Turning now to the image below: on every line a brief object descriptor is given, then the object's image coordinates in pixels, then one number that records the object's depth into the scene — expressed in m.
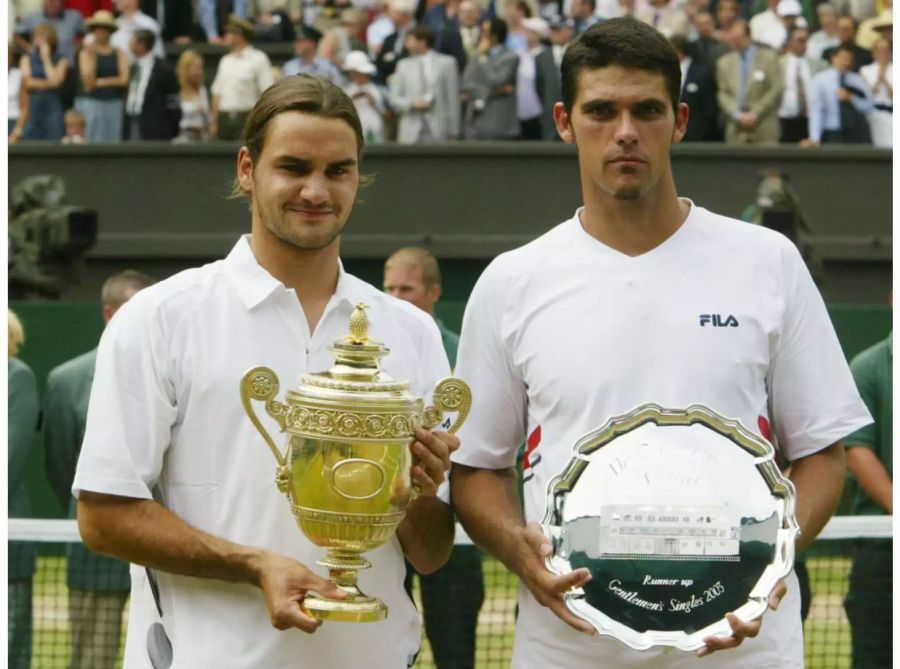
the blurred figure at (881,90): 14.64
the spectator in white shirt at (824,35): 14.98
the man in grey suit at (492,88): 14.45
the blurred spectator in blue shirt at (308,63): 14.66
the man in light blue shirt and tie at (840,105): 14.65
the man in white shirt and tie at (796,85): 14.70
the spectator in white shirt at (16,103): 15.16
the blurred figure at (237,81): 14.73
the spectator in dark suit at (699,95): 14.08
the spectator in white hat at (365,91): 14.52
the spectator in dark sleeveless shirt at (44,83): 15.03
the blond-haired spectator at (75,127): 15.08
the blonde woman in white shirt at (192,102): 14.97
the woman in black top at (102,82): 14.90
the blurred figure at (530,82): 14.54
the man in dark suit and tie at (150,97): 14.84
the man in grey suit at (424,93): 14.62
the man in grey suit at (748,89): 14.43
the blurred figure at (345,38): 14.82
